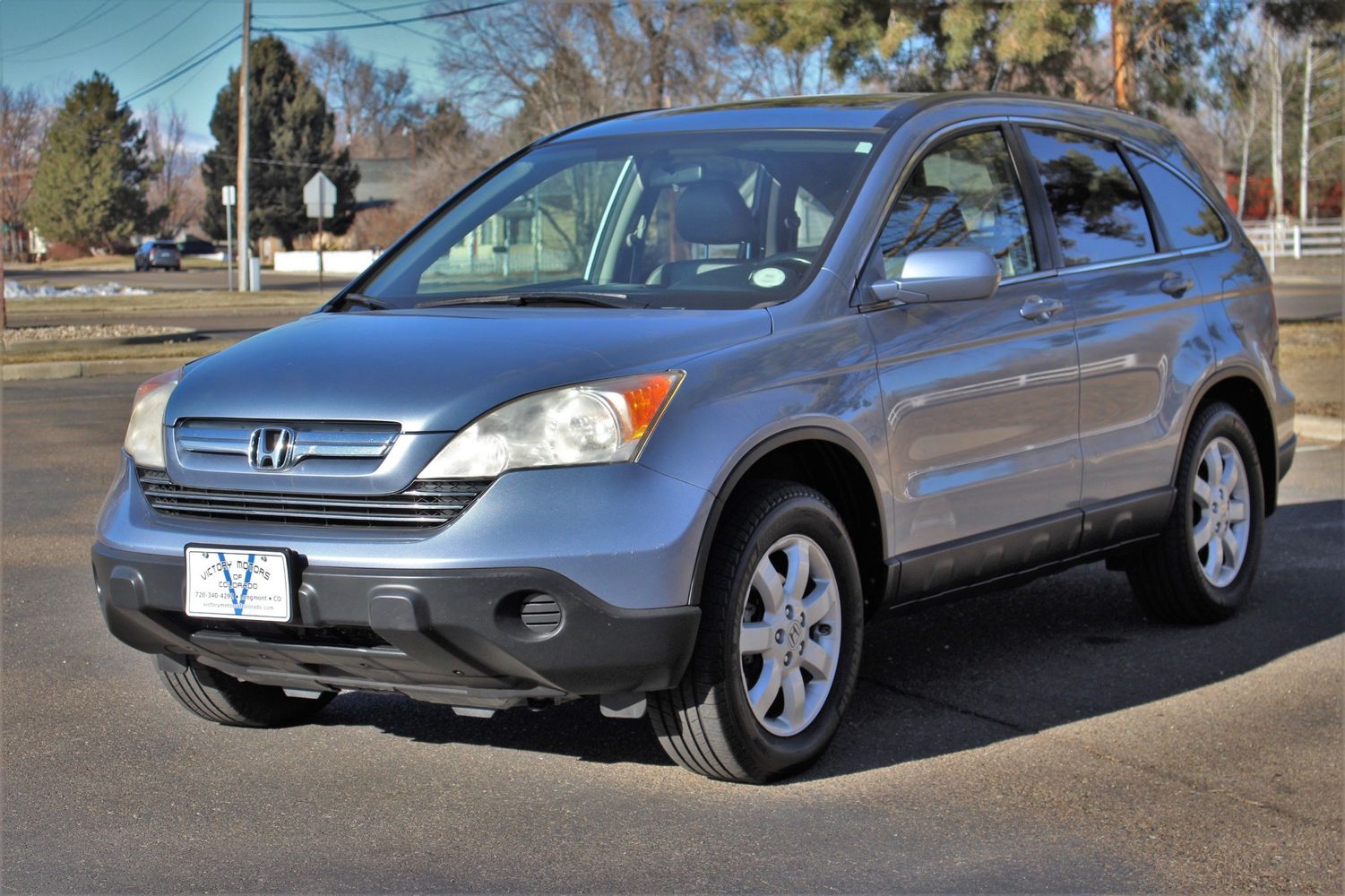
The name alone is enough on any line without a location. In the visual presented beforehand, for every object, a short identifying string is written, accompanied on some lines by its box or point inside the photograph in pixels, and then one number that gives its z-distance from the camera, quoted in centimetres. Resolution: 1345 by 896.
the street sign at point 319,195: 3541
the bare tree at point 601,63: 3641
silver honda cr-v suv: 370
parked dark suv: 6825
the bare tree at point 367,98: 8519
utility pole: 4088
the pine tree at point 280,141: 7331
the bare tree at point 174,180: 8806
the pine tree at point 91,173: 7512
